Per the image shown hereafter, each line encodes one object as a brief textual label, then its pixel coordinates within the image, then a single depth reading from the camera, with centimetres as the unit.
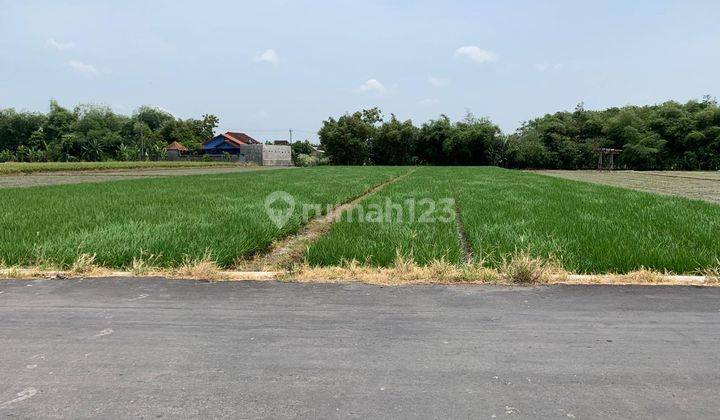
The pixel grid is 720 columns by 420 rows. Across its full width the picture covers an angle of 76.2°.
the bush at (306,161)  6112
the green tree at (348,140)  5859
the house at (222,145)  6760
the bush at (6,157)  5822
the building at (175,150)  6525
